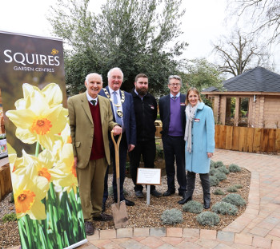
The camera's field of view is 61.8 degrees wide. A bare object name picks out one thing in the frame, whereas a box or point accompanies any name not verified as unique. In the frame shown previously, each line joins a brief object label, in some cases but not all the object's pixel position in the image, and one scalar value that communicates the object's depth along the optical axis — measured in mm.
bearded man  3582
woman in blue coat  3266
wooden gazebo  11883
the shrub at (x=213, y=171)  5082
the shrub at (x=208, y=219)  2929
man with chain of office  3219
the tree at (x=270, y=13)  10133
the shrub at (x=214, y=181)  4522
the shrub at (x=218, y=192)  4035
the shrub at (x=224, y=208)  3248
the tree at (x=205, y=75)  10383
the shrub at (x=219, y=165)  5609
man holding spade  2709
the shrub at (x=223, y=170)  5258
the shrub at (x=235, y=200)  3556
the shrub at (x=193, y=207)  3275
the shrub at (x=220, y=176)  4805
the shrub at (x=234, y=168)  5434
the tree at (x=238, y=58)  27641
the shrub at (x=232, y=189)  4175
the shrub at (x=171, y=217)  2951
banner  2055
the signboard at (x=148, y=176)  3490
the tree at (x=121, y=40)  5980
